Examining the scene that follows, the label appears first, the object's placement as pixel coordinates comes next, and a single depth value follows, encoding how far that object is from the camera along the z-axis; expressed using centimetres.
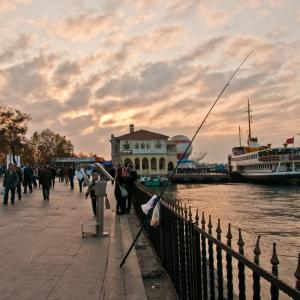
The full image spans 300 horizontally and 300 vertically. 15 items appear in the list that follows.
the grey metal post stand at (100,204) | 1033
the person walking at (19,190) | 2214
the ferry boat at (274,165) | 6644
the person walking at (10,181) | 1920
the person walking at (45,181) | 2206
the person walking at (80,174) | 2681
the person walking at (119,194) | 1527
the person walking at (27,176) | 2802
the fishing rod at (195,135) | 584
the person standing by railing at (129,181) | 1658
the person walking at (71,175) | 3359
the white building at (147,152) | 11331
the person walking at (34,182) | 3460
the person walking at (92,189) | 1417
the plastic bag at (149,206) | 706
